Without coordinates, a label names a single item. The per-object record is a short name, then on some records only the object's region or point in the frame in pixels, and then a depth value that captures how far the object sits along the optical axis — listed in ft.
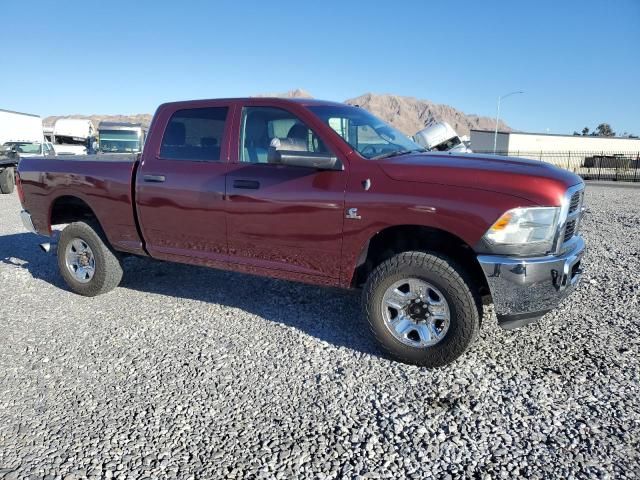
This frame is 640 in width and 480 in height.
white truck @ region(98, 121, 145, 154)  72.84
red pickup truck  10.46
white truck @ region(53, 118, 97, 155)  123.24
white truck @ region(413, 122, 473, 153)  48.65
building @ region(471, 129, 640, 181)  121.80
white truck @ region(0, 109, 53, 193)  52.85
